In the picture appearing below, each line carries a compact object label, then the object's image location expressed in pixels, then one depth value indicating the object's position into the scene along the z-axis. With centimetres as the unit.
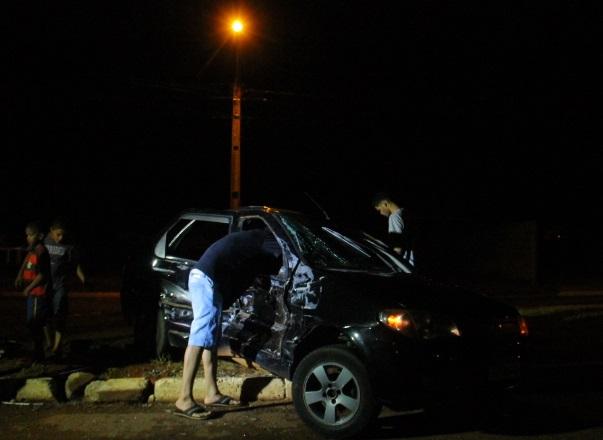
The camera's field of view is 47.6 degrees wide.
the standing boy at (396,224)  838
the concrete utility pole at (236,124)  1647
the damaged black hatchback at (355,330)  469
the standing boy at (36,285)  705
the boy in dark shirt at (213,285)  543
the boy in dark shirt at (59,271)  744
